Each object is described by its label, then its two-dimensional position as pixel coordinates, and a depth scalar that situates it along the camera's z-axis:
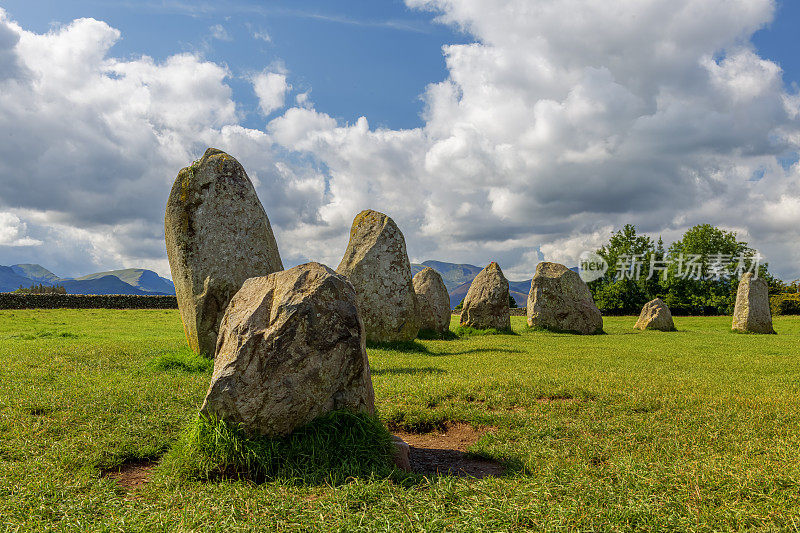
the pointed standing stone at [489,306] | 20.12
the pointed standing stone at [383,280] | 14.41
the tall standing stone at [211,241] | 10.25
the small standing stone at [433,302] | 18.71
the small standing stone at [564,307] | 21.39
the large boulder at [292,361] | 4.52
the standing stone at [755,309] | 22.34
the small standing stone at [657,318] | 23.92
